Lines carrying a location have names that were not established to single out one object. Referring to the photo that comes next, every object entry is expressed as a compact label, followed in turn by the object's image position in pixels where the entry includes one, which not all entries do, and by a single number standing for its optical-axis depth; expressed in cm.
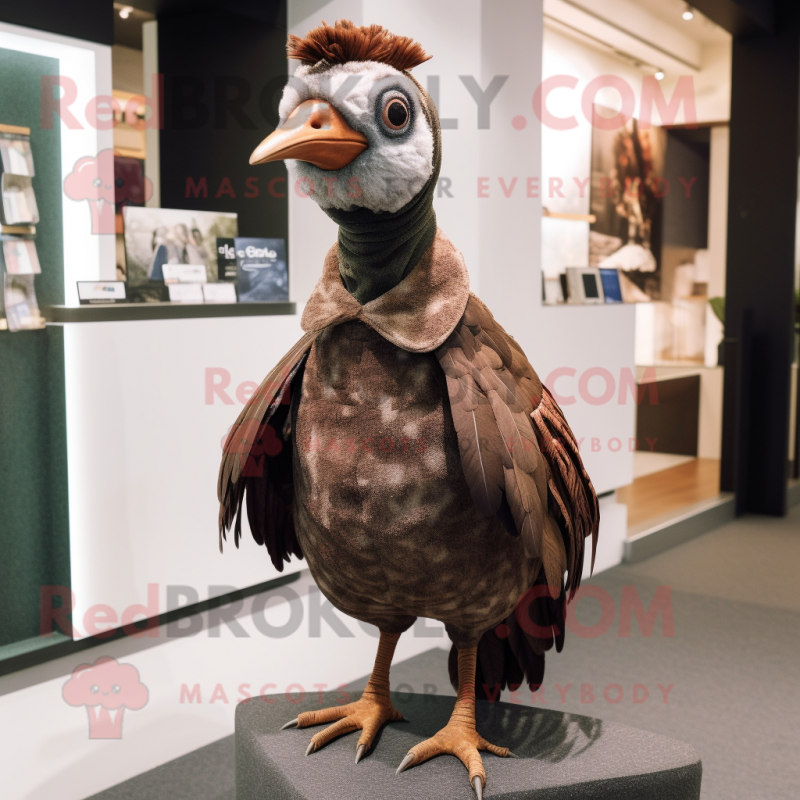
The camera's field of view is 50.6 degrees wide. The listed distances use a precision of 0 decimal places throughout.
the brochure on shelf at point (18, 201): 193
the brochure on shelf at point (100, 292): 204
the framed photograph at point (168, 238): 221
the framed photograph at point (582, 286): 358
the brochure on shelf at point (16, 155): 193
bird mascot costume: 105
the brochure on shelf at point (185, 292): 228
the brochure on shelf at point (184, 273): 228
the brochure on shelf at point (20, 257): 194
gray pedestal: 128
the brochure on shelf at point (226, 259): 243
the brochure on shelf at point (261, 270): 248
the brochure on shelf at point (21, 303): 196
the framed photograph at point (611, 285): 373
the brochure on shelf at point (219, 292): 236
